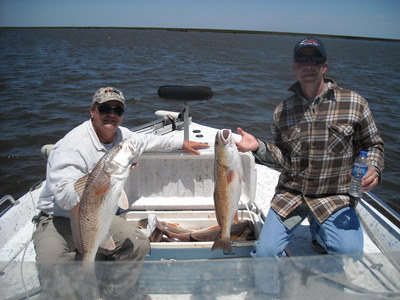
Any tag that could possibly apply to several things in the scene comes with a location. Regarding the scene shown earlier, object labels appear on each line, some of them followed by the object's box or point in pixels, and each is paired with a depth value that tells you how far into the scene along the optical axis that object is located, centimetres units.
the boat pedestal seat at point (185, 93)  438
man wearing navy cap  333
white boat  214
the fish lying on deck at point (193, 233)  403
